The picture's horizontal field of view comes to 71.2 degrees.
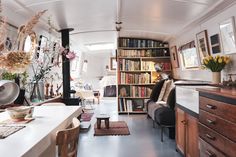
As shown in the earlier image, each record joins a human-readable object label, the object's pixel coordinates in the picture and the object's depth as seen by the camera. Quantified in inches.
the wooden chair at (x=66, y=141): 39.5
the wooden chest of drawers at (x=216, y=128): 50.7
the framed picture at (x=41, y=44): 141.8
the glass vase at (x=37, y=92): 123.3
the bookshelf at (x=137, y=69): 196.7
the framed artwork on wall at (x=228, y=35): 82.6
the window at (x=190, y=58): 126.4
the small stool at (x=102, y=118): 143.0
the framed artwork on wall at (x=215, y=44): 96.2
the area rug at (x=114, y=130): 134.4
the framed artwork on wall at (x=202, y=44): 108.4
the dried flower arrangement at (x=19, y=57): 43.3
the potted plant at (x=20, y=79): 97.2
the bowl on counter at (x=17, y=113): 52.9
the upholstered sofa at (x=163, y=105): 121.8
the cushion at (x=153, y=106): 143.7
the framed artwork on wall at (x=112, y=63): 333.9
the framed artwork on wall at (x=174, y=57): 171.0
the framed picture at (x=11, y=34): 101.2
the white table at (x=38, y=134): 32.6
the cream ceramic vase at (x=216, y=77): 88.5
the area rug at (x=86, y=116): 175.6
